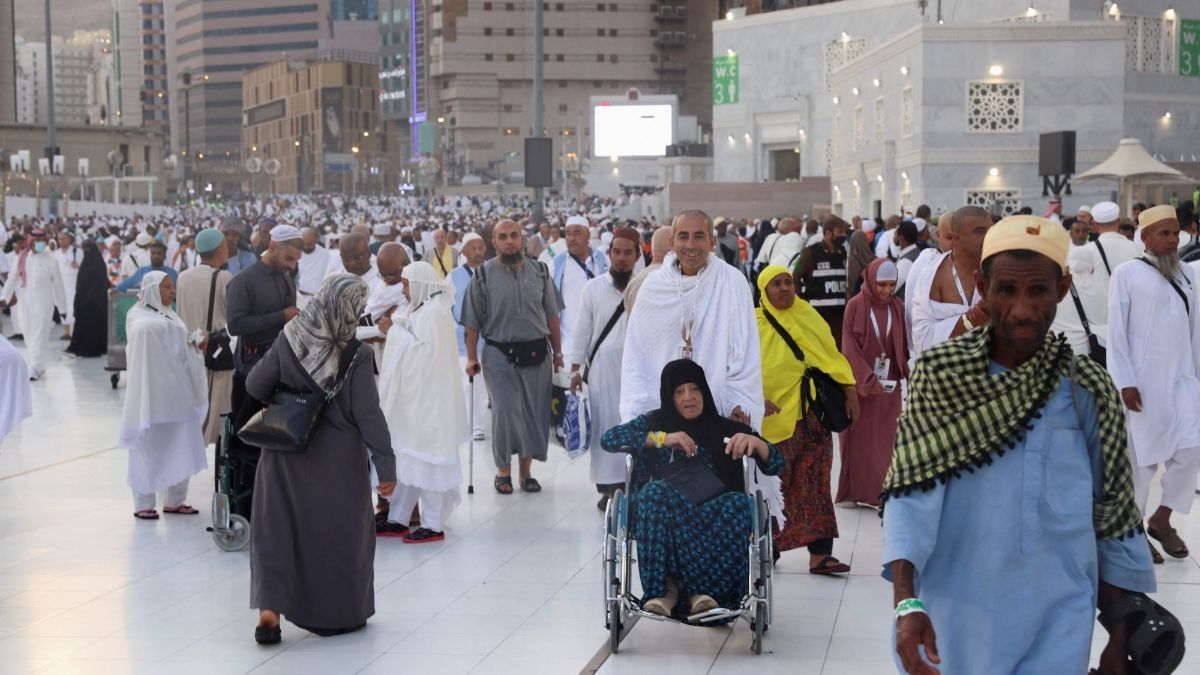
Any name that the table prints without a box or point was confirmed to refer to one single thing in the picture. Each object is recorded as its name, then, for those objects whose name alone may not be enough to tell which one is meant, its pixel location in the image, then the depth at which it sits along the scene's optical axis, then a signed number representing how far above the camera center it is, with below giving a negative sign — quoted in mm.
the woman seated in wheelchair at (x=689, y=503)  5715 -1063
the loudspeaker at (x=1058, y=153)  23328 +895
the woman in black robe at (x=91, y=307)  18406 -1067
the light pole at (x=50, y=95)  32969 +2637
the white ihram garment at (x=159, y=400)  8438 -1002
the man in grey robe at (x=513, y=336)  9203 -718
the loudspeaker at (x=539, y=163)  19344 +644
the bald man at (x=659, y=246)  8570 -178
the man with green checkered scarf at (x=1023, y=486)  3053 -543
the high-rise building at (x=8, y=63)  116250 +11657
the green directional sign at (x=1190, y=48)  36750 +3877
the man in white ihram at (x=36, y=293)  16547 -858
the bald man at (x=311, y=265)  12742 -408
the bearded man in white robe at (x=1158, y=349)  6820 -605
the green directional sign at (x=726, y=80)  56938 +4891
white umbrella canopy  23922 +701
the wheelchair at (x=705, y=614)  5625 -1306
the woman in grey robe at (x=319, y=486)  6008 -1046
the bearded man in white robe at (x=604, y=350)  8523 -742
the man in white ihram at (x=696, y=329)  6258 -469
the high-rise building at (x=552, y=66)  105562 +10129
